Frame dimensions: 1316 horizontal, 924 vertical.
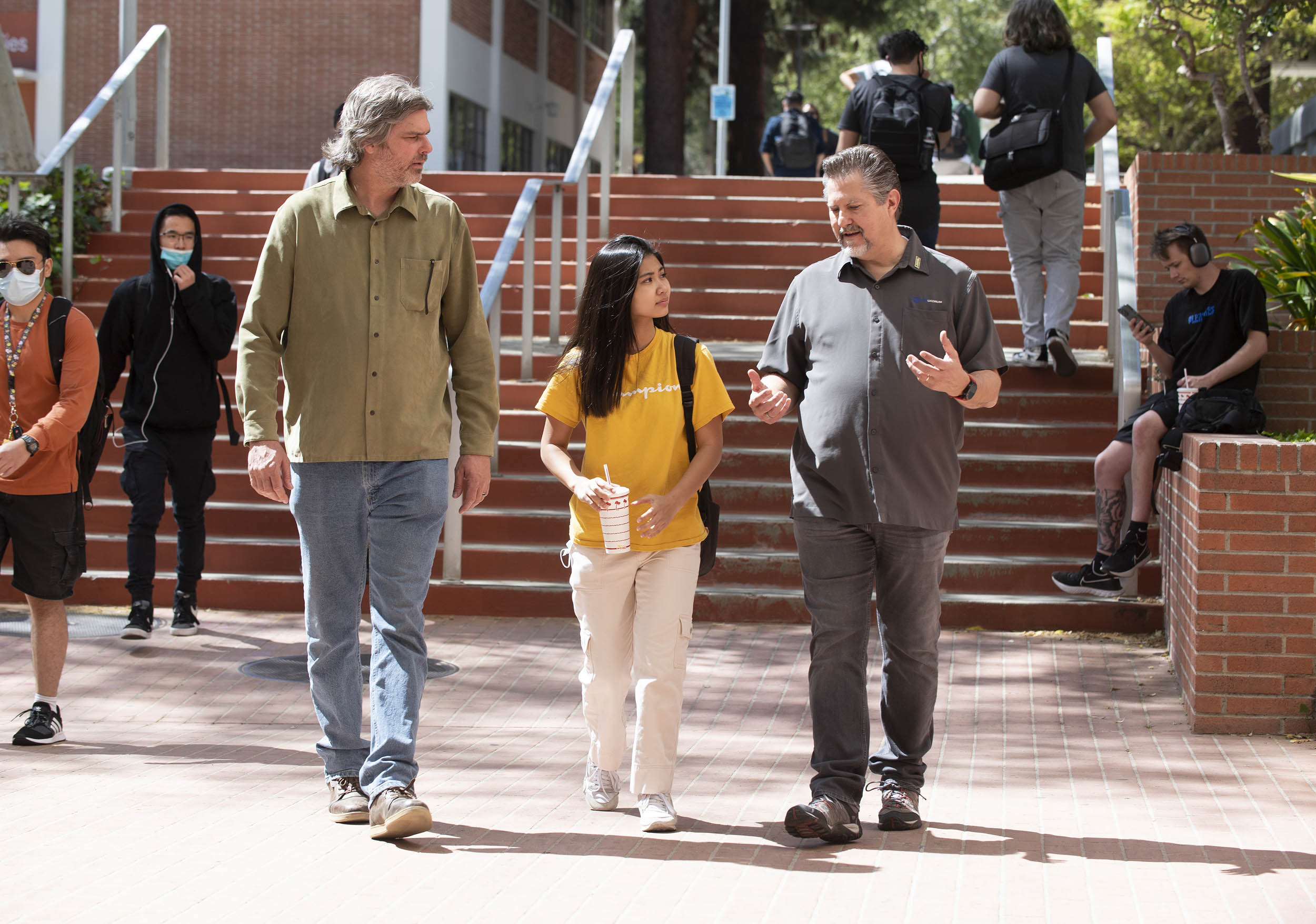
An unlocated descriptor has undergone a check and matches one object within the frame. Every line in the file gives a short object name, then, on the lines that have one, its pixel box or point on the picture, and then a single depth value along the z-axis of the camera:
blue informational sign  18.64
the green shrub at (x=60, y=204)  11.56
